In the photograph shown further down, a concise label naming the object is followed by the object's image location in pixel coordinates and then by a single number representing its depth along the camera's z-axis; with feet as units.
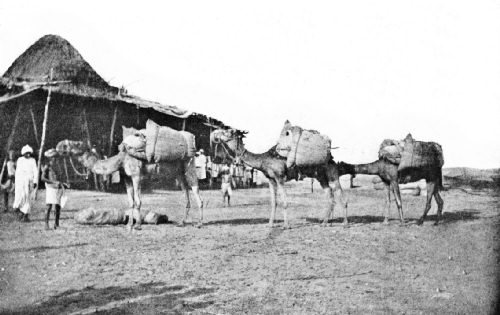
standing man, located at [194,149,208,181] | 50.31
